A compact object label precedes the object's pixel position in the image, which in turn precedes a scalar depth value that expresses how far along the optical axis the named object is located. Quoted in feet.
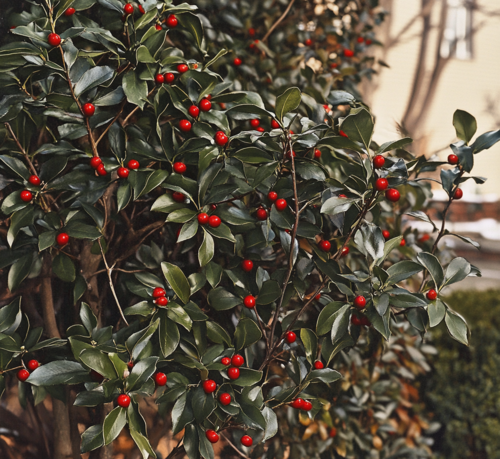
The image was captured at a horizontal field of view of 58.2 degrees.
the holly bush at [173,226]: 2.79
